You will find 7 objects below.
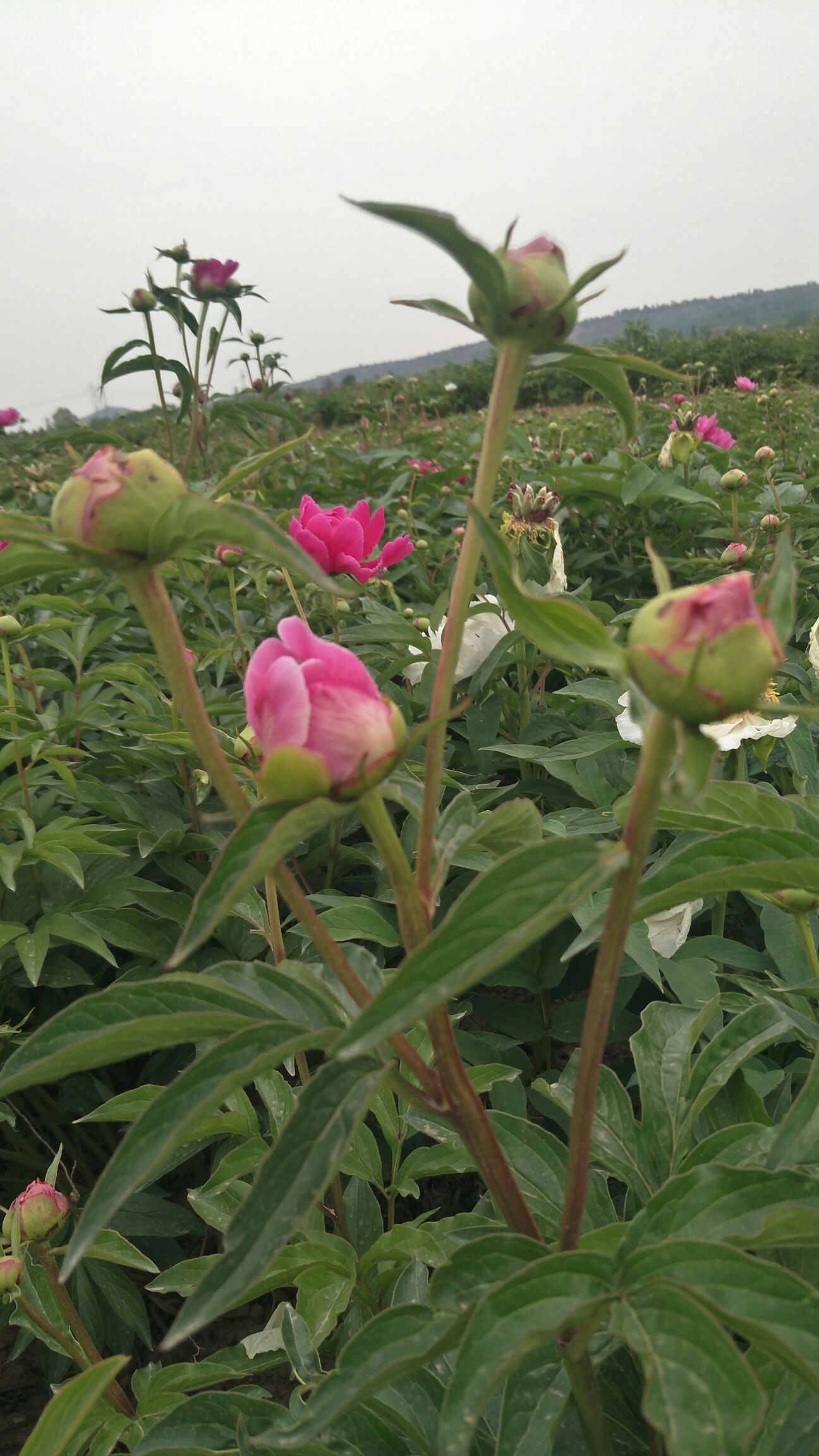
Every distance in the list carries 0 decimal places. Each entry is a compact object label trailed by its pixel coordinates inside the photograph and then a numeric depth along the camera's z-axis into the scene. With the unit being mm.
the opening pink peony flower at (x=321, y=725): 359
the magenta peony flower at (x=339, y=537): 1107
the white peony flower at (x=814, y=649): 1132
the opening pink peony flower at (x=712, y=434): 2262
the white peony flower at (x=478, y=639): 1345
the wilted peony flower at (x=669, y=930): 960
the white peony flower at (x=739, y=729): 1021
